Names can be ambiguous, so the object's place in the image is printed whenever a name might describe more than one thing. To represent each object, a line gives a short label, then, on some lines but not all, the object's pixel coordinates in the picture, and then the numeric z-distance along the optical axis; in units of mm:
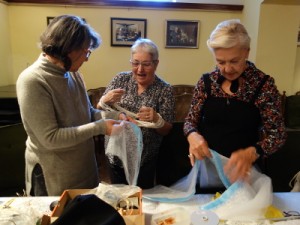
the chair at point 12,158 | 1678
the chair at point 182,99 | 3401
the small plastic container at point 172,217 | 973
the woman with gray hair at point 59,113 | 1047
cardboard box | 844
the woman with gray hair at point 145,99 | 1447
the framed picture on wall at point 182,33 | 3650
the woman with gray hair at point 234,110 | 1050
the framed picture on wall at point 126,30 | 3584
